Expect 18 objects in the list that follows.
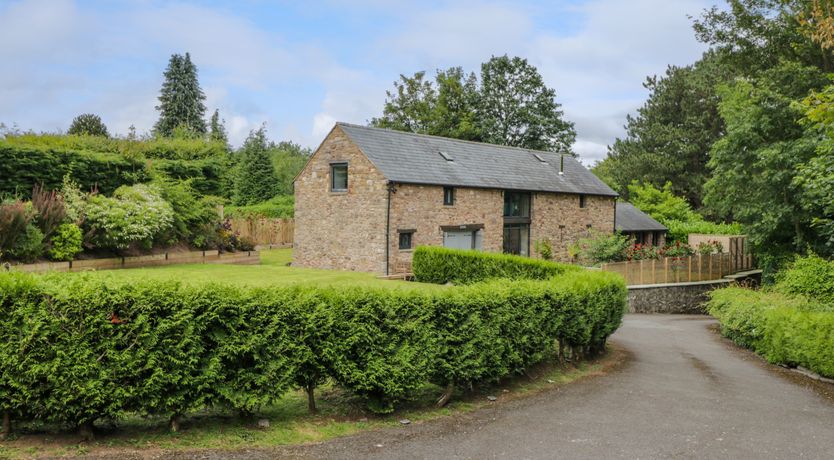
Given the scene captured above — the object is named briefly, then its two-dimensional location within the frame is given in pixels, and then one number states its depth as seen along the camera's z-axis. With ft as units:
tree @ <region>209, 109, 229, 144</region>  201.46
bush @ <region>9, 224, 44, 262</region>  58.75
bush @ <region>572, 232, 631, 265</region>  86.43
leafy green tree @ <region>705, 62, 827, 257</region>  77.92
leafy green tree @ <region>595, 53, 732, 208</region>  167.63
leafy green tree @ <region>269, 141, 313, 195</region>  178.13
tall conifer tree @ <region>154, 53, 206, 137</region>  189.47
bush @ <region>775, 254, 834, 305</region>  65.41
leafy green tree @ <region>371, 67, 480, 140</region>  170.40
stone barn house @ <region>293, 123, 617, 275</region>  79.66
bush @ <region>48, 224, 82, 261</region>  62.03
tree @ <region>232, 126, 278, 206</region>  153.69
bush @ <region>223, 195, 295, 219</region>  122.16
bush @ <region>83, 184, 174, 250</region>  66.49
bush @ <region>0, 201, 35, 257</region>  57.26
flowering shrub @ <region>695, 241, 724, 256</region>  95.14
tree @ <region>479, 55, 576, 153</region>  172.76
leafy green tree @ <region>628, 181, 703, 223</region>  154.30
